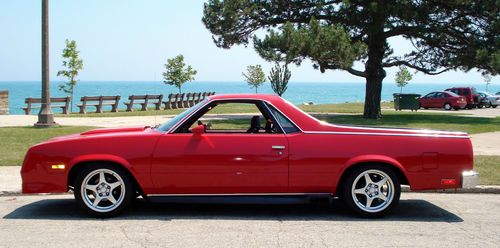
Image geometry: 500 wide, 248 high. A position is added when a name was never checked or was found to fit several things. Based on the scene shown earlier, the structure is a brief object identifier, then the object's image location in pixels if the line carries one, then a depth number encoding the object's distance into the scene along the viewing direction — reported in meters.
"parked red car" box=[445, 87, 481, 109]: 42.41
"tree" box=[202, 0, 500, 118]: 23.88
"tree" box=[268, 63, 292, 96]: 37.78
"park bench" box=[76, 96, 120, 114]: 30.42
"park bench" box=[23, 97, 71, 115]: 29.23
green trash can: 37.66
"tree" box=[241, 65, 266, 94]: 70.28
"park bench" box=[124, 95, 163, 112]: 33.38
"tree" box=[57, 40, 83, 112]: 45.06
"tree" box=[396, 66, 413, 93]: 83.50
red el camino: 6.46
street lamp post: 18.11
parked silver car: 45.66
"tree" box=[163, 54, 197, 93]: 51.31
